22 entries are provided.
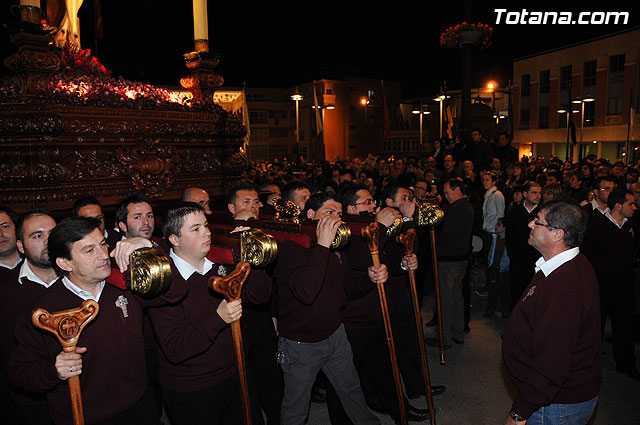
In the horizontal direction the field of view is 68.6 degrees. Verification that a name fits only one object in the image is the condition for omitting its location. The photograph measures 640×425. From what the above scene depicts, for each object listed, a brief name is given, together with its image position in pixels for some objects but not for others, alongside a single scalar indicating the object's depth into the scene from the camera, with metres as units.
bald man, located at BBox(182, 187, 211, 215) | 5.41
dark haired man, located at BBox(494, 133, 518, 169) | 13.35
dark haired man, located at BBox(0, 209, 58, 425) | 3.20
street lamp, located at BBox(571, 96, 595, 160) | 35.16
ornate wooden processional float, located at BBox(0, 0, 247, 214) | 4.70
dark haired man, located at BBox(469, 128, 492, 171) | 12.59
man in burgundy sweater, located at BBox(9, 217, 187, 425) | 2.64
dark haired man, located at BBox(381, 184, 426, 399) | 5.00
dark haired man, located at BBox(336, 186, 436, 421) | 4.45
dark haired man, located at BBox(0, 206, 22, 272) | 4.12
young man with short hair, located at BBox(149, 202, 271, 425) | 3.06
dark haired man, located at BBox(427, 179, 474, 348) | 6.56
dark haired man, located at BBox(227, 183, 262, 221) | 5.35
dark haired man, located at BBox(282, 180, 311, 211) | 5.57
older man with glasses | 2.90
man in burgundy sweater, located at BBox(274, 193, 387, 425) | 3.80
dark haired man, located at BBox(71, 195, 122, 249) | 4.54
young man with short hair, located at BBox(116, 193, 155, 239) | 4.44
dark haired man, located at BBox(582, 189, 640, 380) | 5.49
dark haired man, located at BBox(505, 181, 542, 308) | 6.87
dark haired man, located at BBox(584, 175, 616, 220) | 5.87
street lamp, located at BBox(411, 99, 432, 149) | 27.63
